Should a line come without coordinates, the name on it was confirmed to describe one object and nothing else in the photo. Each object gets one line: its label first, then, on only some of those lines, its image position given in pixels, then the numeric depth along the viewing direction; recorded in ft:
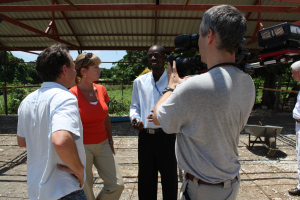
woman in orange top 8.45
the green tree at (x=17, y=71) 116.82
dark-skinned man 8.50
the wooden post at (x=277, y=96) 32.81
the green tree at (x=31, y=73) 166.51
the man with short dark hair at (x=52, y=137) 4.72
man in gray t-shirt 3.85
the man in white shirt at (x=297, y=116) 10.94
